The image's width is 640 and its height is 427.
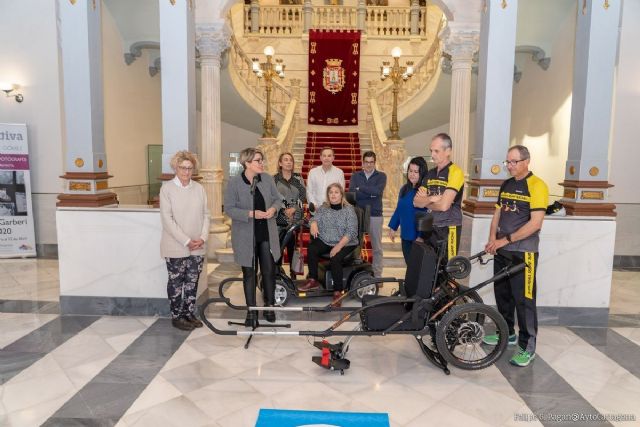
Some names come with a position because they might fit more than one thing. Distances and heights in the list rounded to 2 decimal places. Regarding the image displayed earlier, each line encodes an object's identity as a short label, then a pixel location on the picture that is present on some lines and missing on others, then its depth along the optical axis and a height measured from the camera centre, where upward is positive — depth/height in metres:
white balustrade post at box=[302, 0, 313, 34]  15.90 +4.66
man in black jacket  6.29 -0.36
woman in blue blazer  5.22 -0.49
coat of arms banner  15.37 +2.61
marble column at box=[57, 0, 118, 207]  5.32 +0.63
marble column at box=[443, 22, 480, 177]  8.98 +1.30
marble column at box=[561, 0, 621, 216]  5.15 +0.64
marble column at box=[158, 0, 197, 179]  5.39 +0.89
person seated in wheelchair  5.59 -0.78
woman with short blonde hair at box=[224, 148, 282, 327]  4.64 -0.57
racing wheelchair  3.82 -1.17
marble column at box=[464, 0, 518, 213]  5.33 +0.70
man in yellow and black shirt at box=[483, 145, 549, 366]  4.03 -0.57
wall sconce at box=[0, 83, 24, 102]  8.51 +1.14
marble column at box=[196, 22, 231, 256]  8.74 +0.62
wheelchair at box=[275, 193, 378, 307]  5.68 -1.29
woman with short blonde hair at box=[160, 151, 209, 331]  4.78 -0.73
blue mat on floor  3.15 -1.66
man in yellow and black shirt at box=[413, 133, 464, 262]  4.26 -0.28
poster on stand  8.48 -0.67
